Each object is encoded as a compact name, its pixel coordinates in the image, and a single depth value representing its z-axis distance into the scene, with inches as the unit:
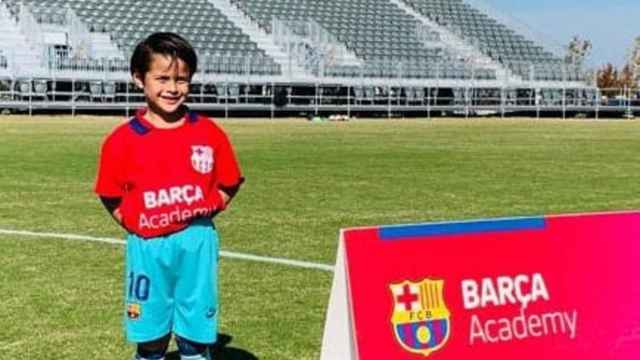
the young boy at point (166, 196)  171.5
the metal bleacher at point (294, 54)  1670.8
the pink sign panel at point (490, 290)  168.2
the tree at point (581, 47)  3991.1
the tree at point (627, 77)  3919.8
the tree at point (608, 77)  3961.6
